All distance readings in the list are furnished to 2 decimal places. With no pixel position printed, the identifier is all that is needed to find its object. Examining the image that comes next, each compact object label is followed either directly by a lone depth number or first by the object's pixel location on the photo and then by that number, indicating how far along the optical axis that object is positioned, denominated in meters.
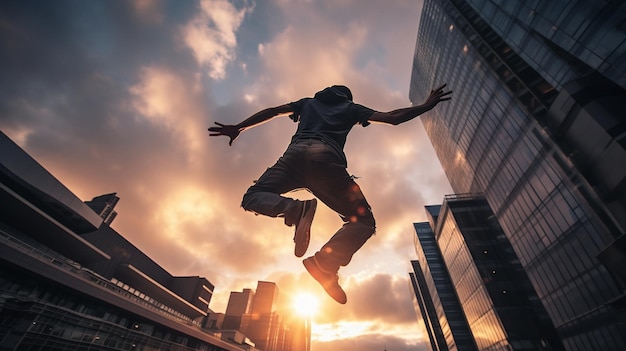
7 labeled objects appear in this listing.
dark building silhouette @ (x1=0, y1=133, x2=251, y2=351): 17.73
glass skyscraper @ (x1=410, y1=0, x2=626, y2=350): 22.61
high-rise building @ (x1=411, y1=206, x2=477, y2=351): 59.41
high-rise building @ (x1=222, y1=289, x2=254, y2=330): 132.50
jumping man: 2.52
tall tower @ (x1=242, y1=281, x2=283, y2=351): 137.12
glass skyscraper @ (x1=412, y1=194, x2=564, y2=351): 39.28
